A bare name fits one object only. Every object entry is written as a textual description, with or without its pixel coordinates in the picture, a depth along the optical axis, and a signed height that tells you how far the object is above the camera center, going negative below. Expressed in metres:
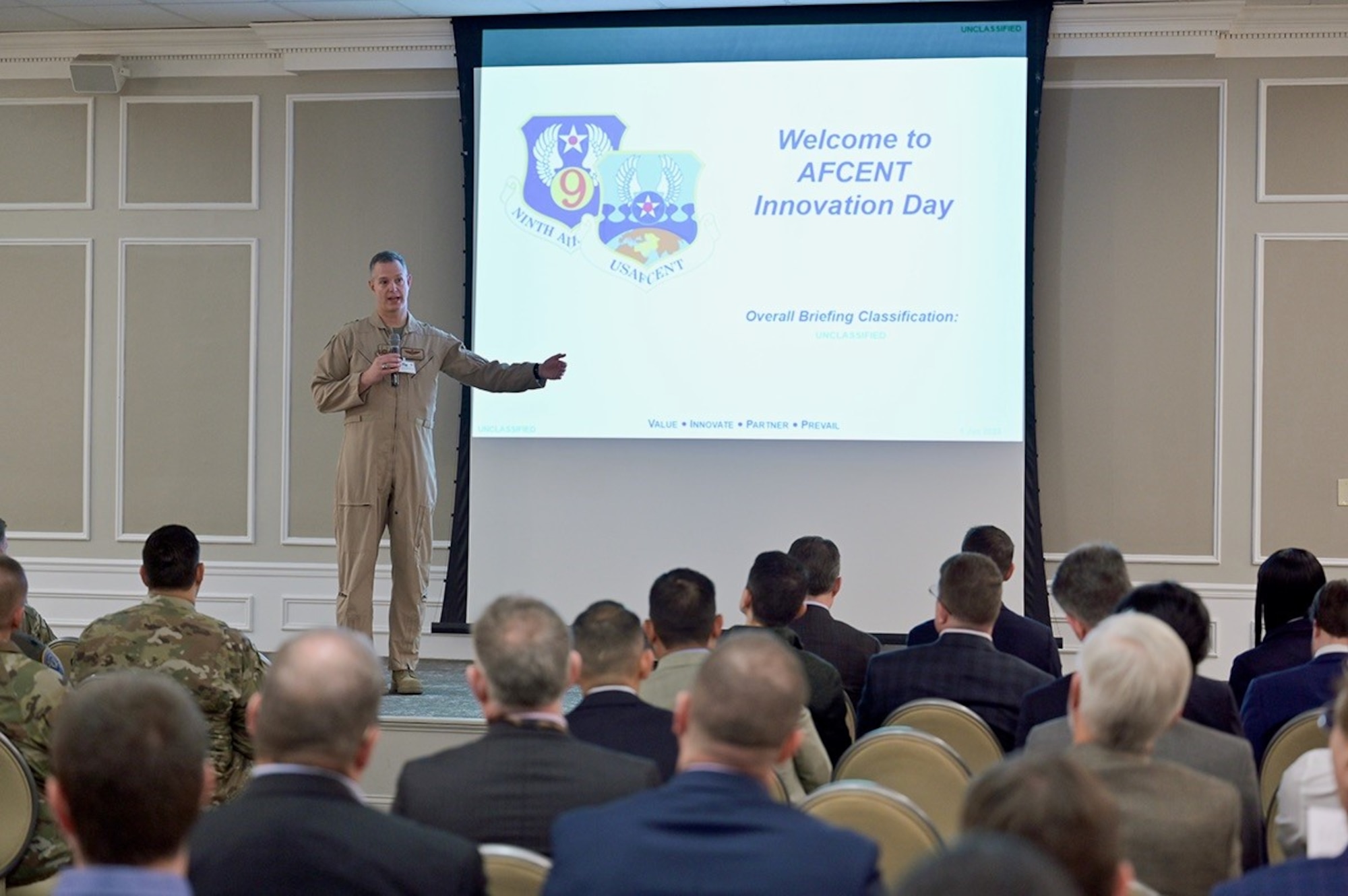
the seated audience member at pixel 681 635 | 6.31 -0.44
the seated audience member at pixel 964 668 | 6.84 -0.53
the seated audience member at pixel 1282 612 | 7.48 -0.43
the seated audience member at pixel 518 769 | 4.26 -0.49
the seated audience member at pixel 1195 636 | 5.90 -0.39
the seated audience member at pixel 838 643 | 8.31 -0.57
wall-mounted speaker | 14.48 +1.92
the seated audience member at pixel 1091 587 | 7.12 -0.34
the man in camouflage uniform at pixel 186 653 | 6.85 -0.51
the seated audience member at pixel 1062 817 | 2.48 -0.32
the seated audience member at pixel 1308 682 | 6.45 -0.52
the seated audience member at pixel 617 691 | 5.23 -0.47
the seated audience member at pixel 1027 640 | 8.44 -0.56
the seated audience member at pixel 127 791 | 2.88 -0.37
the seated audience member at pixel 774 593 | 7.83 -0.40
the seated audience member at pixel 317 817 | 3.35 -0.46
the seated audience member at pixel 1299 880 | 3.11 -0.47
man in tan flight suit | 11.11 -0.03
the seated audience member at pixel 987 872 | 1.92 -0.29
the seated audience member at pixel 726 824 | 3.18 -0.45
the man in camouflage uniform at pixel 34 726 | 6.31 -0.64
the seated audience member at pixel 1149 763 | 4.06 -0.46
